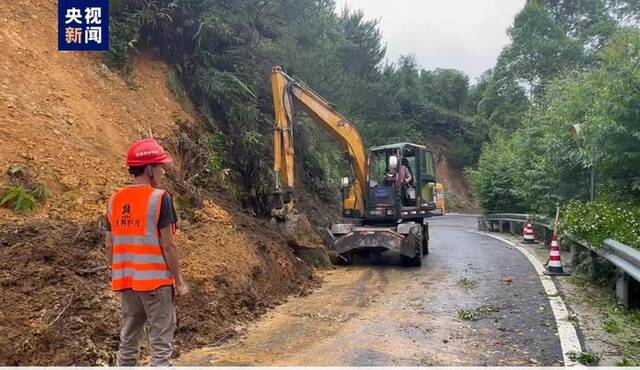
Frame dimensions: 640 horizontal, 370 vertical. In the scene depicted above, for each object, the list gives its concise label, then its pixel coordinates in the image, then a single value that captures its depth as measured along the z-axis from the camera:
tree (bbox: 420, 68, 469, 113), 58.72
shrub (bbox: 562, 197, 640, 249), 7.86
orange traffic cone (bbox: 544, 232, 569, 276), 9.92
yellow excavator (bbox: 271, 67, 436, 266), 11.21
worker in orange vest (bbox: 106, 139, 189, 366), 4.07
